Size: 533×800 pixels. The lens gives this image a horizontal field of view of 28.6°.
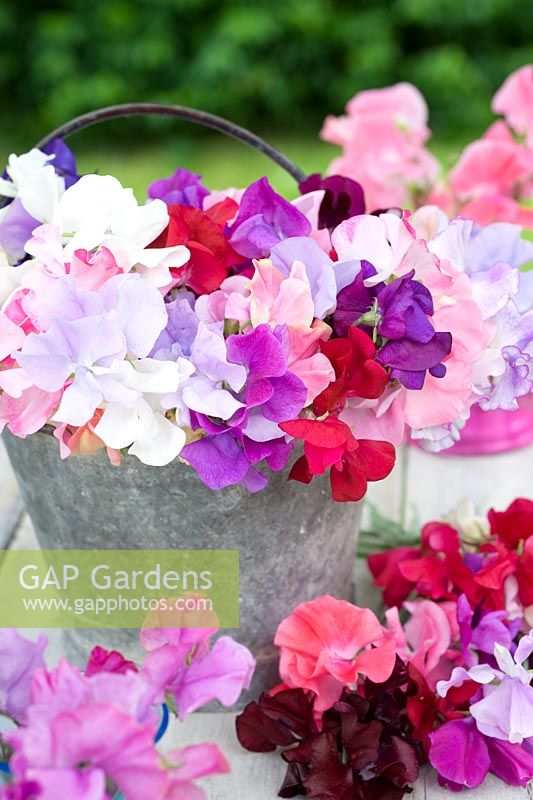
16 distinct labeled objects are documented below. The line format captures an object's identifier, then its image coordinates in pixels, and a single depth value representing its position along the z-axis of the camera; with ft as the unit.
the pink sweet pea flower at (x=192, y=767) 2.05
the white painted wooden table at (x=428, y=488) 4.38
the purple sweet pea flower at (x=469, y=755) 2.97
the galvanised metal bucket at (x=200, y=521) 3.03
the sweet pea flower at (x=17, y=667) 2.48
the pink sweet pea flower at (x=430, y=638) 3.22
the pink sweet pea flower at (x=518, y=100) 4.82
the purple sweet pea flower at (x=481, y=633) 3.16
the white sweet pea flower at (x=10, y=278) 2.79
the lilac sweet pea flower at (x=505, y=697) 2.84
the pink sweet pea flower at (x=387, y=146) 4.74
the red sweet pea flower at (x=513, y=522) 3.45
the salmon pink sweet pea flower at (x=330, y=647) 2.99
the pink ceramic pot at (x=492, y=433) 4.73
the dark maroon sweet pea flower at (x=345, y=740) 2.91
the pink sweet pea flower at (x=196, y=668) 2.30
